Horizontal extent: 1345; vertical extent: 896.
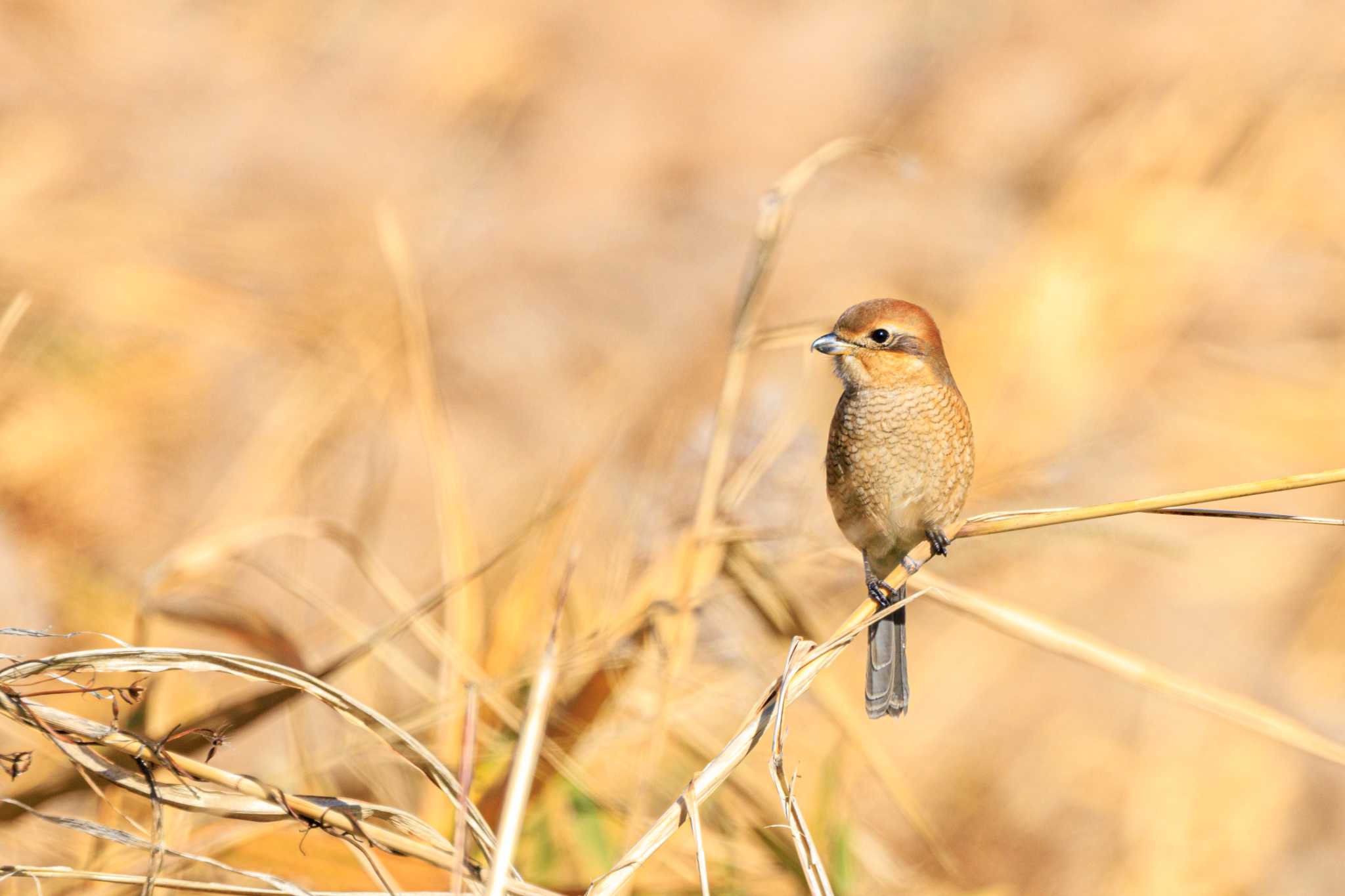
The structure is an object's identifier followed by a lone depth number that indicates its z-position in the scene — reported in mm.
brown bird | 9565
